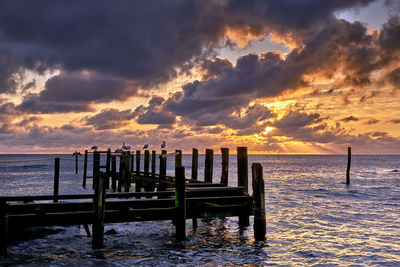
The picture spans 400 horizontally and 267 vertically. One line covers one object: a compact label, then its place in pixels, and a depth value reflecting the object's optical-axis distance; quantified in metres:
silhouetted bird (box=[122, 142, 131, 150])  35.53
